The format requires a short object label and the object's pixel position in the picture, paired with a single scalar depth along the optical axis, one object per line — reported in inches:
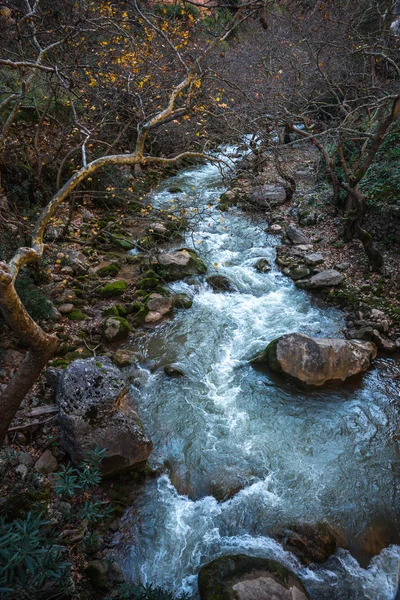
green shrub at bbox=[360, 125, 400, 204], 383.9
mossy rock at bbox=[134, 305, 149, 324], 323.0
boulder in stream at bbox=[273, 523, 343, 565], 168.4
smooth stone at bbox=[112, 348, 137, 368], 278.1
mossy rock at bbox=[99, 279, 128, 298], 341.1
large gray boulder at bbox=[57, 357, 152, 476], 185.5
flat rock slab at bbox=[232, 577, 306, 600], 139.7
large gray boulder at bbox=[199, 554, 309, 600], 141.0
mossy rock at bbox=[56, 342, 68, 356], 266.4
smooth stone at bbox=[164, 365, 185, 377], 276.8
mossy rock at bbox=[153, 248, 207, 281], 380.8
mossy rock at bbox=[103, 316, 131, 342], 295.9
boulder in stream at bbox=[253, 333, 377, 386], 256.2
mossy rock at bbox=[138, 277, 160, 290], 356.2
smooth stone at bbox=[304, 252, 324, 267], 394.0
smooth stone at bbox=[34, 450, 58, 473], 184.4
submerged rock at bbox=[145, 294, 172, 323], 326.1
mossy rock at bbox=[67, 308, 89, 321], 304.8
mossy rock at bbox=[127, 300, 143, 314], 331.0
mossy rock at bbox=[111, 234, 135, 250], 416.0
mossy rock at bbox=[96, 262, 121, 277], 370.3
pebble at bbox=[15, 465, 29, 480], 172.9
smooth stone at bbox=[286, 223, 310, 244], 437.7
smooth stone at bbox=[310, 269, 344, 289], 359.6
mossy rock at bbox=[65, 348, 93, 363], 264.8
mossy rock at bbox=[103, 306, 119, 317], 318.2
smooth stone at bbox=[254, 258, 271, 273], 405.6
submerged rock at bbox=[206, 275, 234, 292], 379.6
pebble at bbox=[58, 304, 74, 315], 306.6
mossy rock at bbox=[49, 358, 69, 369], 249.3
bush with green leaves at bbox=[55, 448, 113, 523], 139.5
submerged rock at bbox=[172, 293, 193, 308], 345.2
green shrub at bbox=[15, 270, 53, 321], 258.2
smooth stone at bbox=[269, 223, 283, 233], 473.1
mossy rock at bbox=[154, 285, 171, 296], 351.6
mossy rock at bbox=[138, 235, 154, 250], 419.9
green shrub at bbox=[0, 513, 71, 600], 103.0
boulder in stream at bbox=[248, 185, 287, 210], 519.3
